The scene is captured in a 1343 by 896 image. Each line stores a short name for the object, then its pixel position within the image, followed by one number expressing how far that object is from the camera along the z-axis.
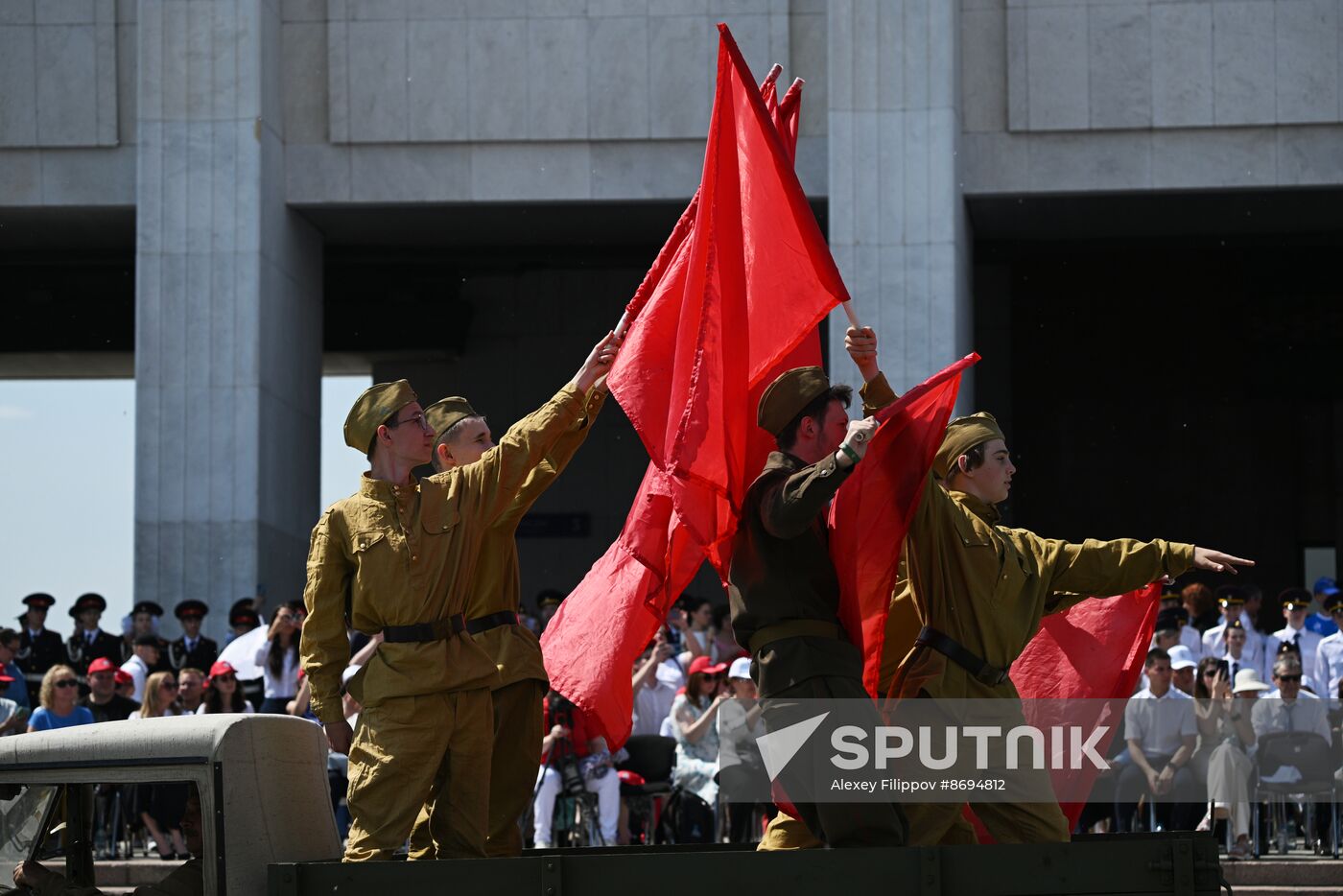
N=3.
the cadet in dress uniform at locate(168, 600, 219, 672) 15.92
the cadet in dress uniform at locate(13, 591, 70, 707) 16.44
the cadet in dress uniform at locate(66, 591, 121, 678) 16.44
